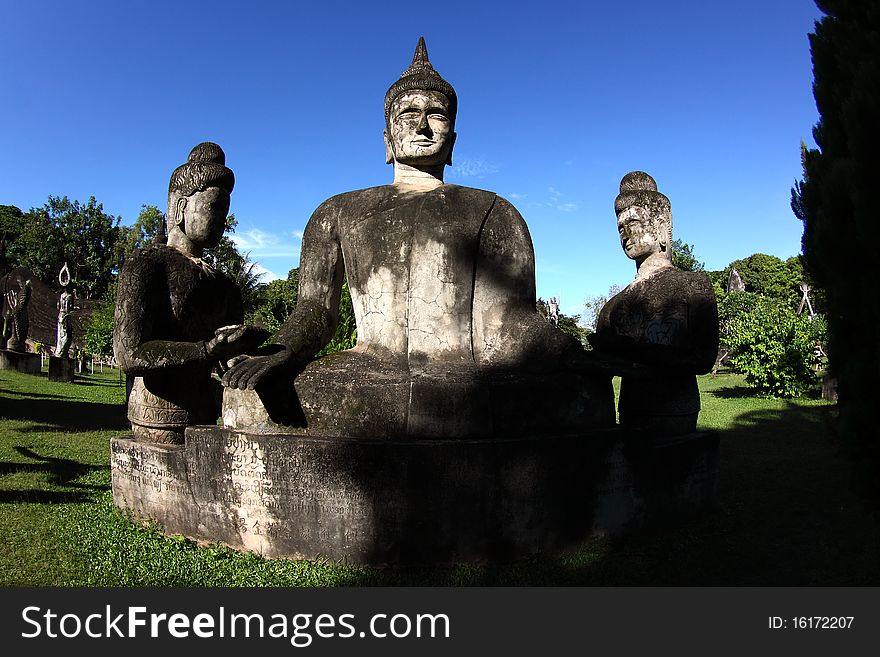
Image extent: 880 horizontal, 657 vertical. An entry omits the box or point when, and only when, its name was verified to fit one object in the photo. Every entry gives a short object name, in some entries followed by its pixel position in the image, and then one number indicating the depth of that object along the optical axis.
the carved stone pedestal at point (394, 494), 3.19
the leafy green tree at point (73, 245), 38.84
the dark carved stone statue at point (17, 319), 19.67
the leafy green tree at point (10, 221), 42.91
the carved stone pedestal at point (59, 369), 16.52
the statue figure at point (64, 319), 18.82
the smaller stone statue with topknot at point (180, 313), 3.73
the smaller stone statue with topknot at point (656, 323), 4.32
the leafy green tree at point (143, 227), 35.94
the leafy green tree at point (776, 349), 13.68
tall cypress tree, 3.13
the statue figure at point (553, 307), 23.59
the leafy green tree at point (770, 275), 41.31
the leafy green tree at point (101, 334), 18.33
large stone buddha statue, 3.40
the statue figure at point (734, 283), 28.73
